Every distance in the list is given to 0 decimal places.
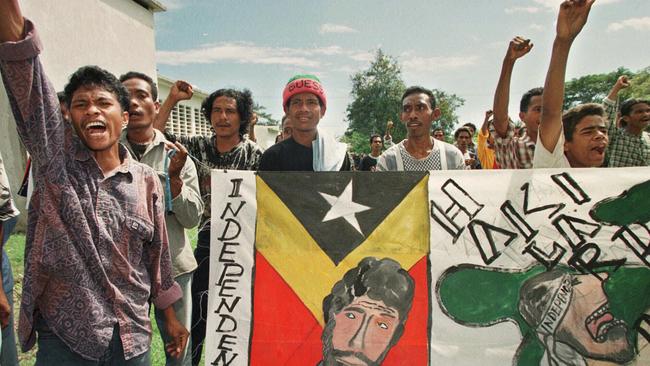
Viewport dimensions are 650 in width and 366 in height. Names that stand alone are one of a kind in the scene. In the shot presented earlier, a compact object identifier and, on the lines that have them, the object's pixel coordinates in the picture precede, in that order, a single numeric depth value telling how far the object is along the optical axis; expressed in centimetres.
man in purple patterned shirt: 141
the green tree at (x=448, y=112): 4822
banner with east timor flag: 206
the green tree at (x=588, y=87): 5062
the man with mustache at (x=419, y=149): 296
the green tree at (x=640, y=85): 3011
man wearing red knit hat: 263
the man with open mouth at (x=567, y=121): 205
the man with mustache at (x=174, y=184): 213
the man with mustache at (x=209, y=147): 256
